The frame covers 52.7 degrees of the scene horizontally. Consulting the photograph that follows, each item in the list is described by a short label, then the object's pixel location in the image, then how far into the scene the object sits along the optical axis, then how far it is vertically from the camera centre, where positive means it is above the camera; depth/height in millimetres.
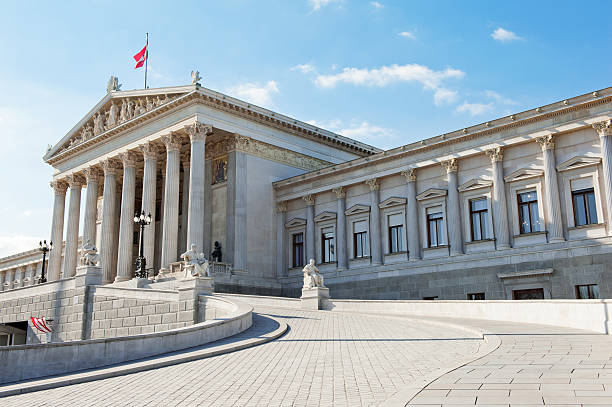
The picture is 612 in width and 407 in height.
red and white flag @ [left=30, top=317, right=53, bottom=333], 32406 -715
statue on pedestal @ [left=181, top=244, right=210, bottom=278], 23953 +1693
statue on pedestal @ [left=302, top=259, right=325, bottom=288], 28047 +1301
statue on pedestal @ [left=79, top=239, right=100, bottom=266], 30547 +2647
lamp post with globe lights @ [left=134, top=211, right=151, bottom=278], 34938 +4037
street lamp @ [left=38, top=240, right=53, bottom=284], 44422 +4504
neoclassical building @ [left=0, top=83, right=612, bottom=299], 30234 +6624
